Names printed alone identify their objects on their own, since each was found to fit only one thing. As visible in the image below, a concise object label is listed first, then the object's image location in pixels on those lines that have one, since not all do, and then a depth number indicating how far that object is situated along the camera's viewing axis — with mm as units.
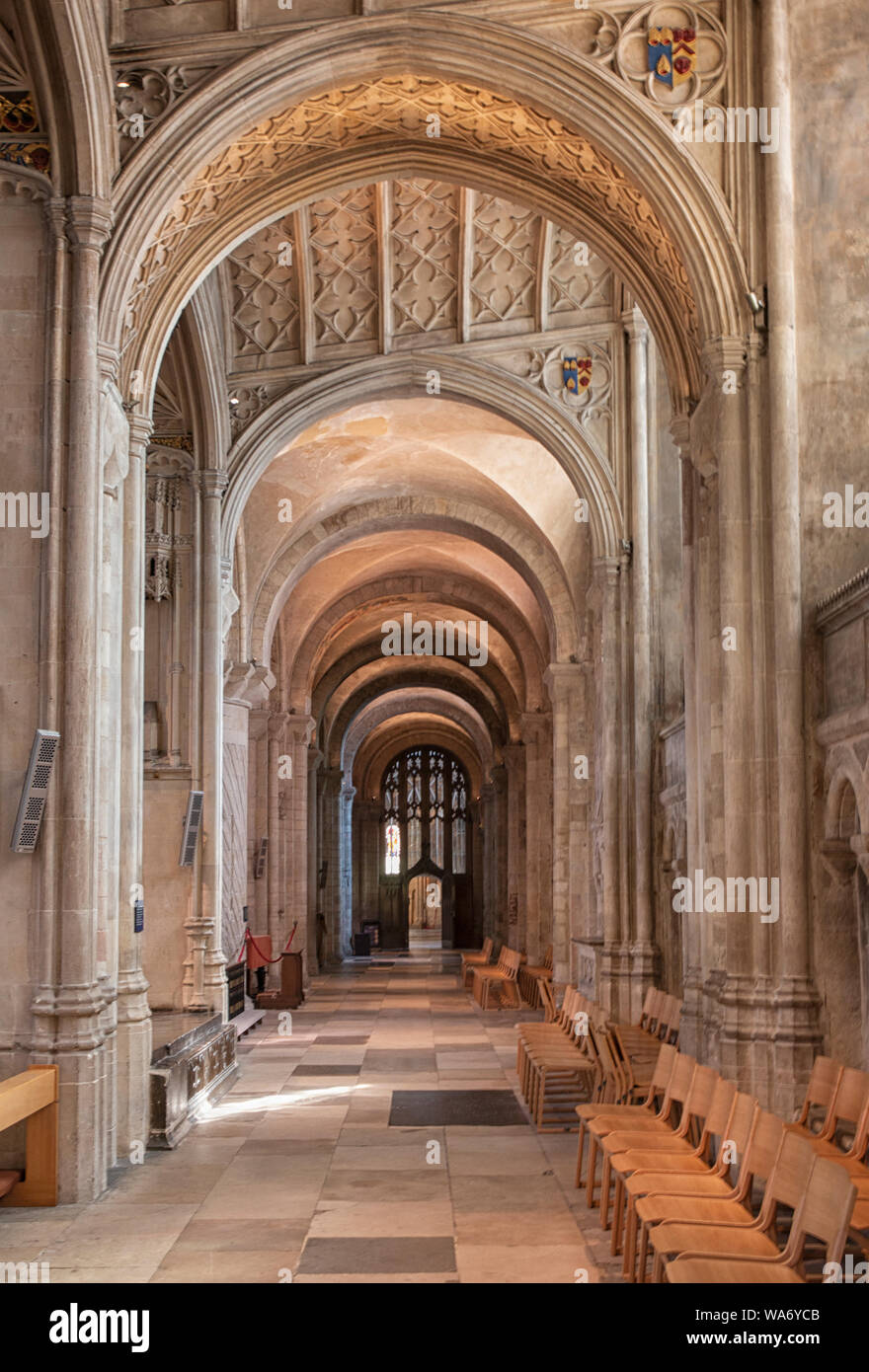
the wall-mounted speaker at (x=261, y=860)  22047
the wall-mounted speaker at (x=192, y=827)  13430
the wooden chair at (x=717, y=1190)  5660
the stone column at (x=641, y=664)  14445
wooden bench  7938
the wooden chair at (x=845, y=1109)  6551
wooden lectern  21047
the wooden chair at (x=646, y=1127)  7266
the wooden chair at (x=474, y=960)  25369
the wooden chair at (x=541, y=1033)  12008
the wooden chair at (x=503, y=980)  20484
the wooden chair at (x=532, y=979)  20672
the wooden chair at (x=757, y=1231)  5117
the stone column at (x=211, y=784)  13703
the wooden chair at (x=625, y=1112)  7771
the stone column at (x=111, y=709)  8805
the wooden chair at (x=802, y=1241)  4449
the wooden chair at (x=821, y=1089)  7078
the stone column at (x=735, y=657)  8359
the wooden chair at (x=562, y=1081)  10680
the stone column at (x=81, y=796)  8102
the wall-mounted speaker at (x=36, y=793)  8094
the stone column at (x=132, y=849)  9625
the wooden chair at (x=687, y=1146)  6555
